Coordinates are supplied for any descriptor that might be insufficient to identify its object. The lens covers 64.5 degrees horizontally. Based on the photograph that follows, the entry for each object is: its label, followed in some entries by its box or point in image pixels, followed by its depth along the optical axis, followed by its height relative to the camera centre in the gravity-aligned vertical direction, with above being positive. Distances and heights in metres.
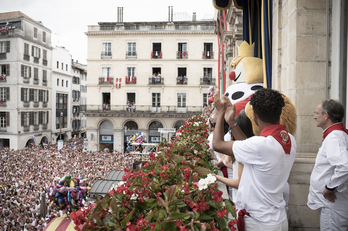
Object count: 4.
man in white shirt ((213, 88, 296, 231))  2.30 -0.42
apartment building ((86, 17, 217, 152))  31.09 +4.23
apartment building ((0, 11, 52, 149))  34.78 +3.89
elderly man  2.87 -0.63
